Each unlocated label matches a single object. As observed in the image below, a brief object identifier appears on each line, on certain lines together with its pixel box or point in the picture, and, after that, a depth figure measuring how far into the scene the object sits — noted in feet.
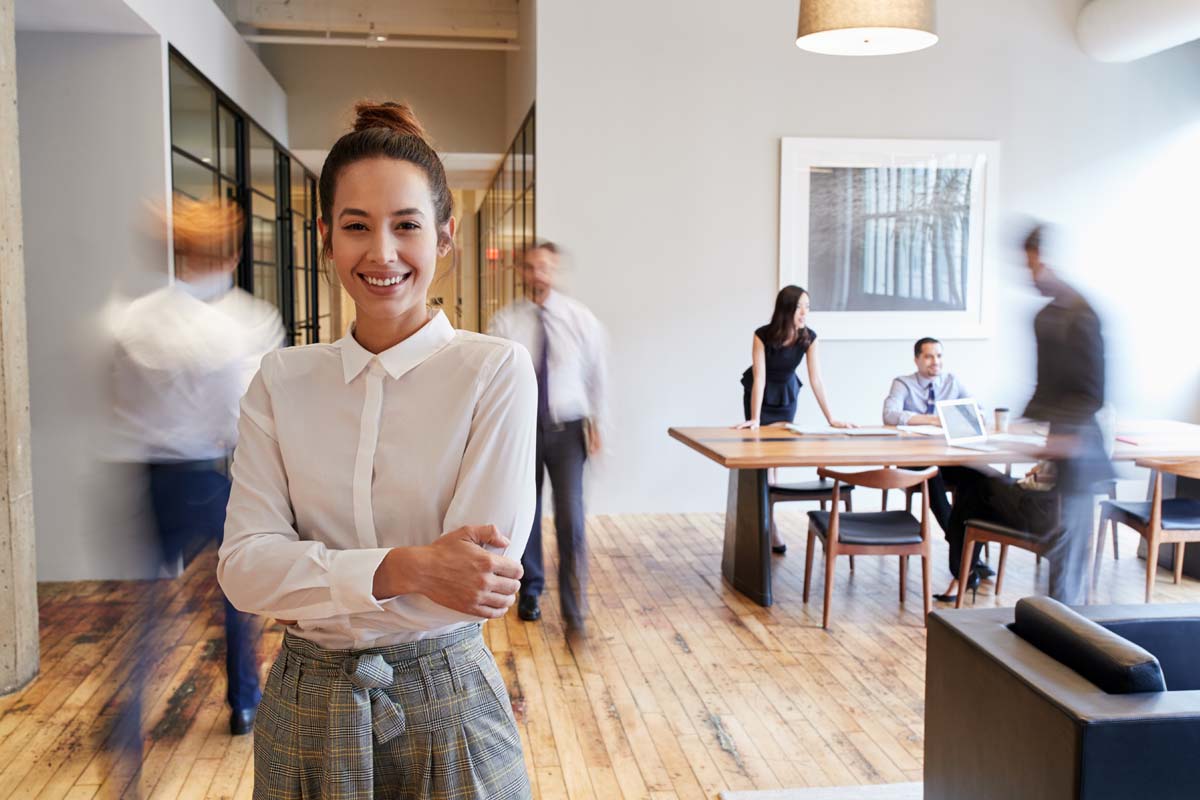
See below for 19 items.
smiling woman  3.92
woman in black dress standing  19.97
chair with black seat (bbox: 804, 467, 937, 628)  14.98
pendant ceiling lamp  13.12
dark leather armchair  6.41
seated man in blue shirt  19.65
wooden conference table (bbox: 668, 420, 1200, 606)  15.56
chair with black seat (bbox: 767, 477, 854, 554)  18.69
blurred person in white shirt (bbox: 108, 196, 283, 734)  10.38
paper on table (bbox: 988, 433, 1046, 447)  17.57
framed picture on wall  24.30
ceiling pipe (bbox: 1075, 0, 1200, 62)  21.39
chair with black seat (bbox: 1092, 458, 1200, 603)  15.78
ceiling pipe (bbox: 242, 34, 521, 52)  28.58
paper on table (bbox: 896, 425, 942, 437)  18.56
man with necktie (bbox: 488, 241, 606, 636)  14.90
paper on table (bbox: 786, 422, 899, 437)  18.53
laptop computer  17.03
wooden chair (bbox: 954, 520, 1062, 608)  14.39
